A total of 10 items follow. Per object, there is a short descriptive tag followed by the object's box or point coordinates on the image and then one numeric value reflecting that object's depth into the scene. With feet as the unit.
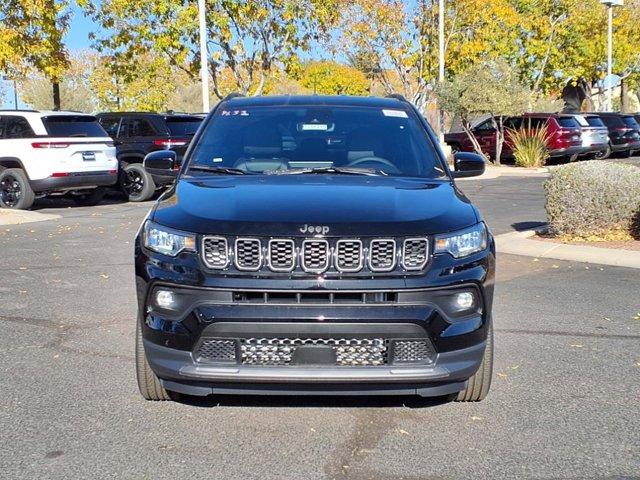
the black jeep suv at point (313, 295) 13.32
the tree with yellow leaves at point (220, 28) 85.66
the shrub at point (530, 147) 90.12
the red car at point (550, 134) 92.32
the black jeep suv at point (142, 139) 58.34
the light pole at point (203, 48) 70.79
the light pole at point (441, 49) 100.89
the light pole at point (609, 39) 135.53
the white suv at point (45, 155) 50.31
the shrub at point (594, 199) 35.76
